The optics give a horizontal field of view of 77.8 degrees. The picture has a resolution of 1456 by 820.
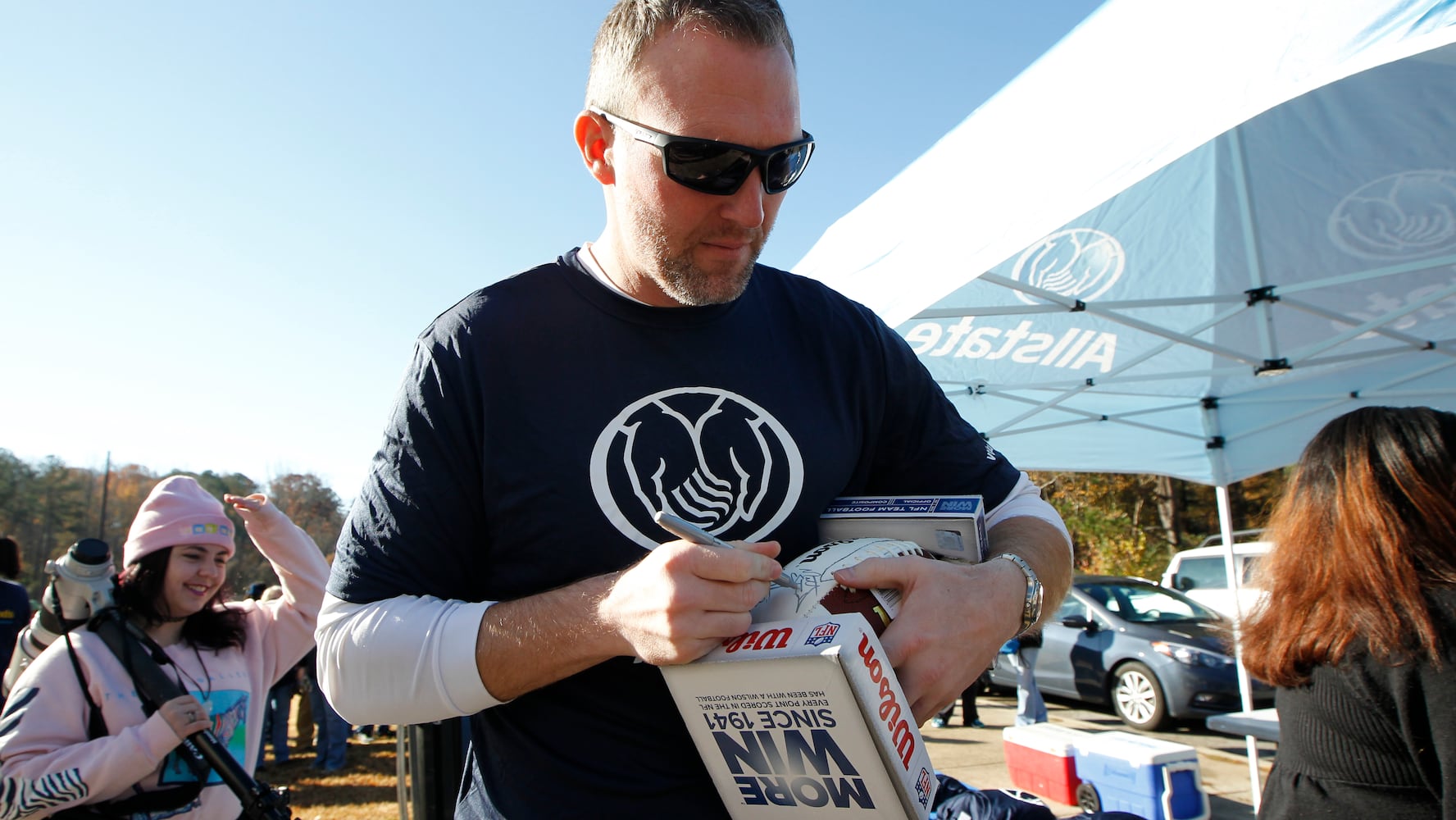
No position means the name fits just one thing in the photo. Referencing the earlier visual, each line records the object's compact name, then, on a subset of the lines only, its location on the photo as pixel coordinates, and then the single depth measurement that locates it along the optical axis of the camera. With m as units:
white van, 12.63
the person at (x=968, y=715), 9.96
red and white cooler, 5.80
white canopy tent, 3.05
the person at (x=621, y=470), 1.12
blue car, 9.25
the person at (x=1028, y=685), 8.20
